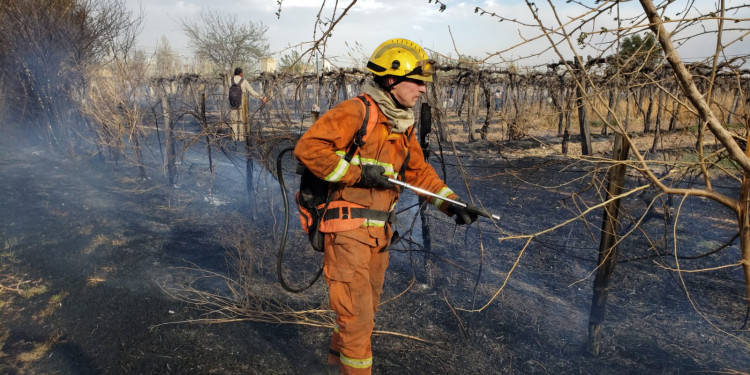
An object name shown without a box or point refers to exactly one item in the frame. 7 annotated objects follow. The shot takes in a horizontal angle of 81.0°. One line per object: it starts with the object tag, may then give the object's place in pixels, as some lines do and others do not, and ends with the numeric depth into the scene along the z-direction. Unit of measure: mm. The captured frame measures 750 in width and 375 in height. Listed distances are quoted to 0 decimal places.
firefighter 2490
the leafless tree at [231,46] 33688
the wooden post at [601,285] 3354
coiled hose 2920
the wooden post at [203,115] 6088
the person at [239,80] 9688
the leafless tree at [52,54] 10641
